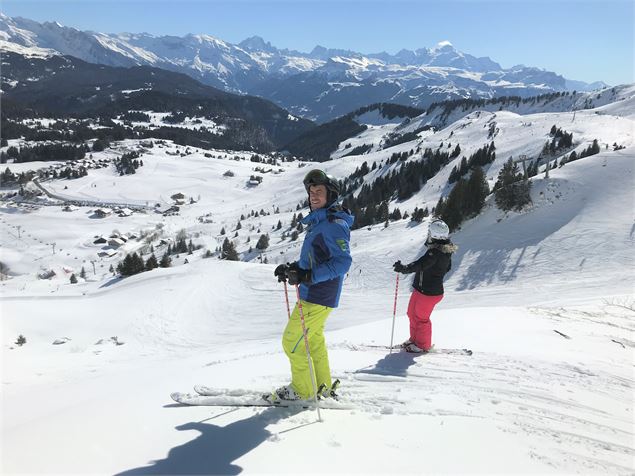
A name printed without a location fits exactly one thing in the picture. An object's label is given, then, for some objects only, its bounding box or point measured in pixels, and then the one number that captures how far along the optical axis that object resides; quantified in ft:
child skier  20.90
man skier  13.57
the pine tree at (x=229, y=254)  127.85
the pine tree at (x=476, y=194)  75.20
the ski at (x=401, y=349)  21.39
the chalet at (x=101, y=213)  297.06
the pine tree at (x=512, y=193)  68.33
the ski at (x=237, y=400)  14.80
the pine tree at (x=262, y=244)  145.58
